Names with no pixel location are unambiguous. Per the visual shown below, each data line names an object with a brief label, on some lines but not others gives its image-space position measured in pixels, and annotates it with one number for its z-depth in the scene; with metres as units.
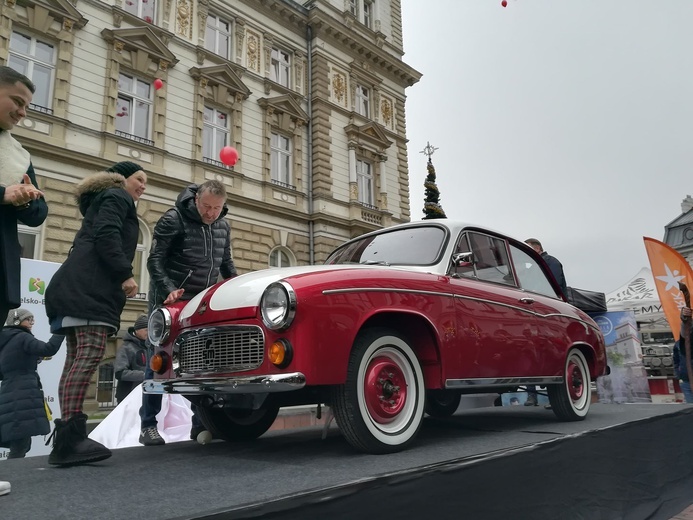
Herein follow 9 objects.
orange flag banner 6.86
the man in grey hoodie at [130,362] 6.09
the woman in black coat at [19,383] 4.52
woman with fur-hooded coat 2.29
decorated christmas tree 26.06
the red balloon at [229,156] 13.27
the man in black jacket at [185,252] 3.42
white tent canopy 13.69
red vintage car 2.24
